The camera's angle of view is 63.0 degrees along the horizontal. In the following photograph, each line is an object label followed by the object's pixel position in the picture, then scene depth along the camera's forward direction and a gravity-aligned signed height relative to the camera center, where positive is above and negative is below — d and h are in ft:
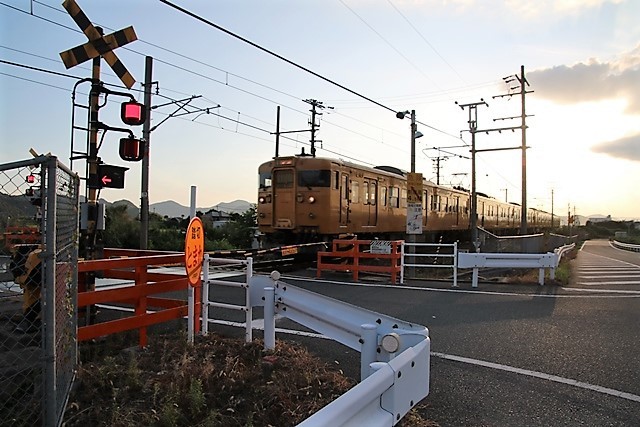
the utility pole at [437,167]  185.33 +20.66
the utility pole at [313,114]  123.44 +26.04
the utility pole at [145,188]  59.82 +3.91
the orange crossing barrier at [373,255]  40.06 -2.47
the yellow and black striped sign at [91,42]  22.03 +7.76
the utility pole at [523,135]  94.12 +16.37
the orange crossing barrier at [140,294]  16.74 -2.46
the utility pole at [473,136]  96.99 +17.62
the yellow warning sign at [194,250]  17.39 -0.96
